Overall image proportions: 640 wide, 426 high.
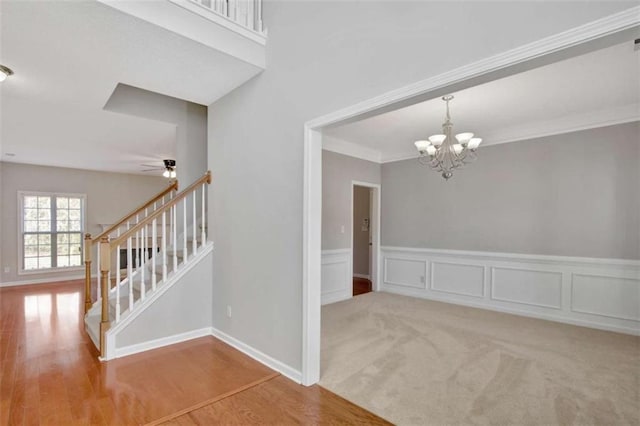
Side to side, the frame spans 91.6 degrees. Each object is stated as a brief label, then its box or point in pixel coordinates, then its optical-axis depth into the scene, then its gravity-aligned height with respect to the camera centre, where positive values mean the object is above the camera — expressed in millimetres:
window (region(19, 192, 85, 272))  6785 -394
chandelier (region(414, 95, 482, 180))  3559 +835
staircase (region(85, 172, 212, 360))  3029 -664
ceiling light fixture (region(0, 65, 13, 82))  2686 +1238
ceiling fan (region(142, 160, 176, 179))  6068 +981
